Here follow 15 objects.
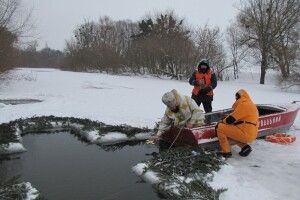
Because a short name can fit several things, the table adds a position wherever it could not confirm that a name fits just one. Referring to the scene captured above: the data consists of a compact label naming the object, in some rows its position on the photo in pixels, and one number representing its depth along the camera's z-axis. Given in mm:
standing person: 9391
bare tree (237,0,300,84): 25641
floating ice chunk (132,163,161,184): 6660
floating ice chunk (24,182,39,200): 5863
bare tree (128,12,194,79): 30062
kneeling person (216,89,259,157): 7293
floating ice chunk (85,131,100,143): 9292
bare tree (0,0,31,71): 17781
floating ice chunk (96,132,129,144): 9234
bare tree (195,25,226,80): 30000
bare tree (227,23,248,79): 32081
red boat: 7668
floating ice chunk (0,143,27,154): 8176
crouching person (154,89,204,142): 7742
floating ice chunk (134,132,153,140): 9523
